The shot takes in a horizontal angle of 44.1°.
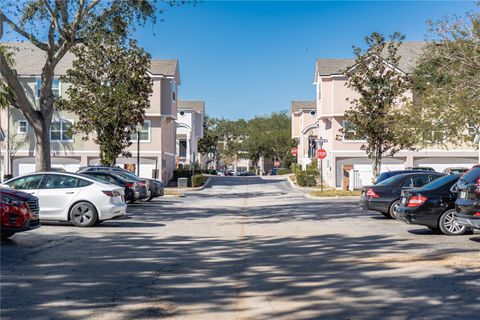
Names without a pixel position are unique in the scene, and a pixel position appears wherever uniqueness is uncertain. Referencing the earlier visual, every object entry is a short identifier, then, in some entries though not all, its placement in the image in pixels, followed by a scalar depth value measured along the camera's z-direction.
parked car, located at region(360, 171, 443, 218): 18.08
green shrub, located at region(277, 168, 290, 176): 75.54
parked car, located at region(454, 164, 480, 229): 11.52
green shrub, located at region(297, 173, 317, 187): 42.64
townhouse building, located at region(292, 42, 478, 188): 42.38
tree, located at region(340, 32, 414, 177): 31.69
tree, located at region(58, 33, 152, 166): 32.22
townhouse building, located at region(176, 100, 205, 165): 66.75
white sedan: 15.62
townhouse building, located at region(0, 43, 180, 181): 43.25
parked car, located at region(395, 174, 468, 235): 13.86
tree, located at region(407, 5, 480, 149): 20.28
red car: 11.54
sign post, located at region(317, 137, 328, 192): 33.94
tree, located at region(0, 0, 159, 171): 20.03
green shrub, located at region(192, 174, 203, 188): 42.16
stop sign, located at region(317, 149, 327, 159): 33.94
